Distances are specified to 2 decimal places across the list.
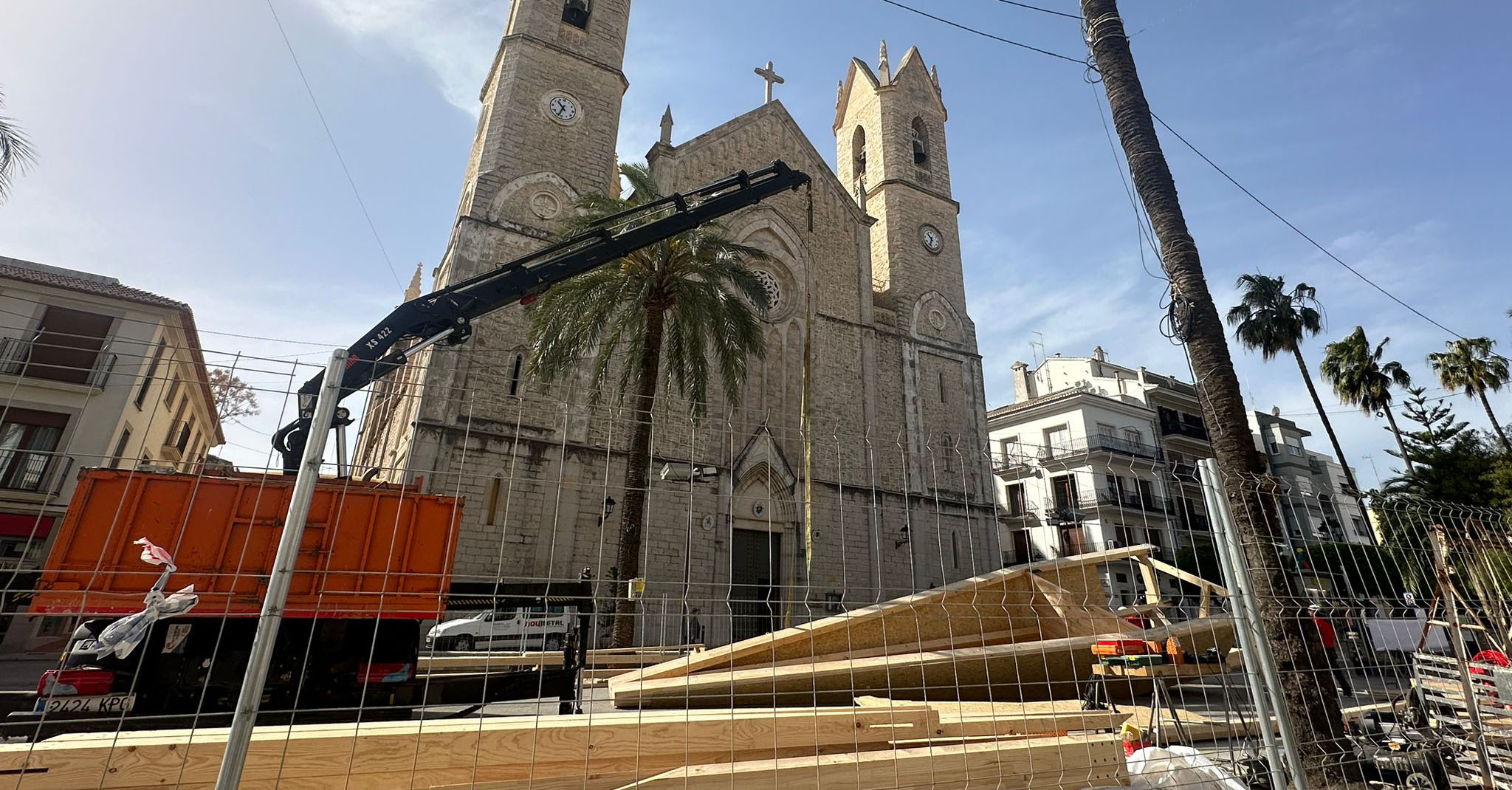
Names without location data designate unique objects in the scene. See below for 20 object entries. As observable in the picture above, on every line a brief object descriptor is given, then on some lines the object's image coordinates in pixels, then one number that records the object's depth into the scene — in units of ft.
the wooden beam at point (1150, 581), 28.48
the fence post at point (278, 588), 8.50
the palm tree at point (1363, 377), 81.97
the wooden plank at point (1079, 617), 24.76
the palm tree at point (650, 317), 43.86
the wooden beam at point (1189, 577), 20.25
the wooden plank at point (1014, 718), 15.84
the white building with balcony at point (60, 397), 49.24
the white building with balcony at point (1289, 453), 125.59
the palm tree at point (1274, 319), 76.43
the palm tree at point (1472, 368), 80.07
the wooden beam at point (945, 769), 11.82
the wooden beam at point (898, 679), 19.84
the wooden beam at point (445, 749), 10.30
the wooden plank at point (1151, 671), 16.53
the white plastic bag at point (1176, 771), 13.62
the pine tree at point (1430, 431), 81.71
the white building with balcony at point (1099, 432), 89.86
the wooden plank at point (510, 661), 26.14
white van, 35.33
